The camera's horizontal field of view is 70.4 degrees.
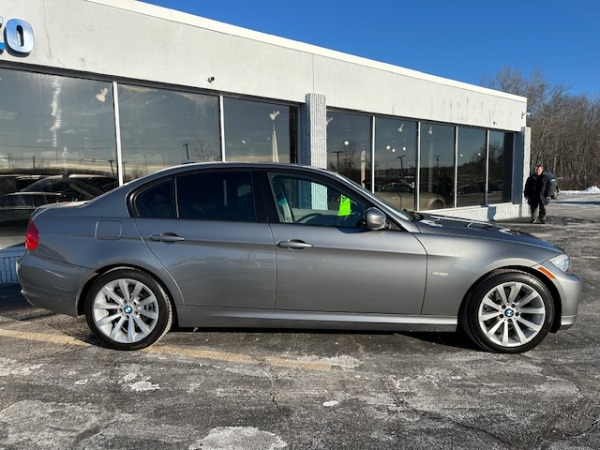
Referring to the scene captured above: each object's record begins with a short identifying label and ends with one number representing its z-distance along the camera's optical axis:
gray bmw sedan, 3.48
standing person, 12.40
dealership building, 6.29
